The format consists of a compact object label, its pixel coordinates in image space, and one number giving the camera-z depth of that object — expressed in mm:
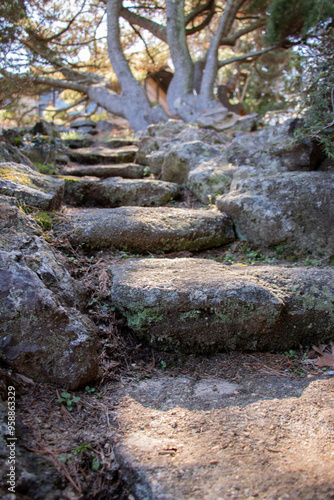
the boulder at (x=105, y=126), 11422
